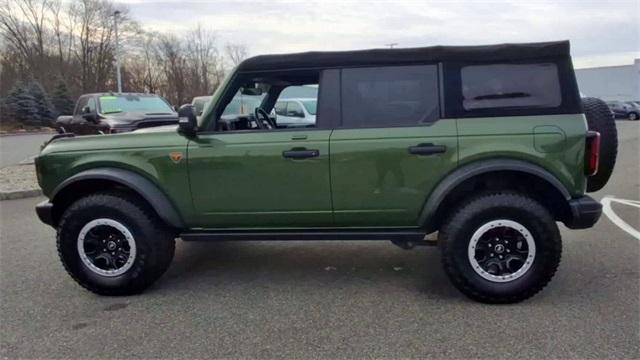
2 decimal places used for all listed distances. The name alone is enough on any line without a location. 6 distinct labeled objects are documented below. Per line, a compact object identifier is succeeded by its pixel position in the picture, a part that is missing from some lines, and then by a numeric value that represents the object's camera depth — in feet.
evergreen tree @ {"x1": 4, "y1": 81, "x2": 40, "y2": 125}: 108.27
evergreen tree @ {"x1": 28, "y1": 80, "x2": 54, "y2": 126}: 110.83
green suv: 11.63
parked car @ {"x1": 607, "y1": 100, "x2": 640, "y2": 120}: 116.96
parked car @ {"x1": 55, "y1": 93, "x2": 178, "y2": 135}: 31.91
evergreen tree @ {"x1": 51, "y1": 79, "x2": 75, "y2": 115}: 120.67
